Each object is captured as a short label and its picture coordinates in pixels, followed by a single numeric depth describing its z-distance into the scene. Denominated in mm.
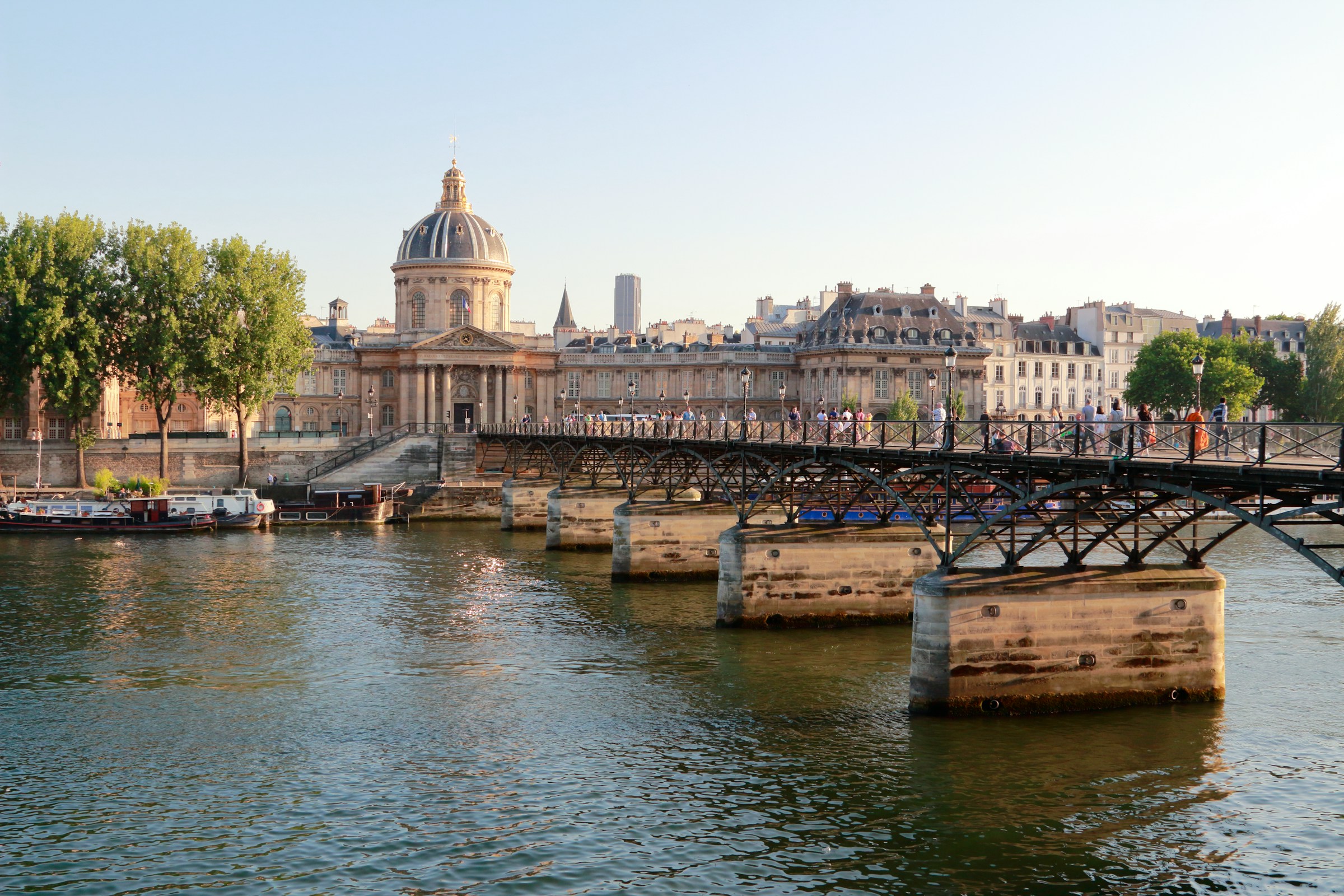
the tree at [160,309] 82000
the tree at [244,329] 83562
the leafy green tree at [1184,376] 103375
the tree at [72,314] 78375
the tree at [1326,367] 104812
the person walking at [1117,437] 25156
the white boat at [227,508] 72500
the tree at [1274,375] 110500
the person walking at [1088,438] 26078
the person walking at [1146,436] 24609
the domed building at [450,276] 126875
